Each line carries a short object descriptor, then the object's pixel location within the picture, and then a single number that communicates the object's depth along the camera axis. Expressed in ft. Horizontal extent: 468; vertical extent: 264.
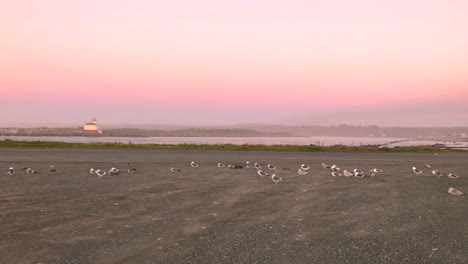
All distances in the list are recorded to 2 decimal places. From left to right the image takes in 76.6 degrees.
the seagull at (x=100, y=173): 60.64
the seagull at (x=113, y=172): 63.26
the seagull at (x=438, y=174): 65.05
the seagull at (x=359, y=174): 62.73
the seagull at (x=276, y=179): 56.24
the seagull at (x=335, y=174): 64.18
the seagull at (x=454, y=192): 46.34
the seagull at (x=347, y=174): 62.85
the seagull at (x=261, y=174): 63.22
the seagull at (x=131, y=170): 68.08
